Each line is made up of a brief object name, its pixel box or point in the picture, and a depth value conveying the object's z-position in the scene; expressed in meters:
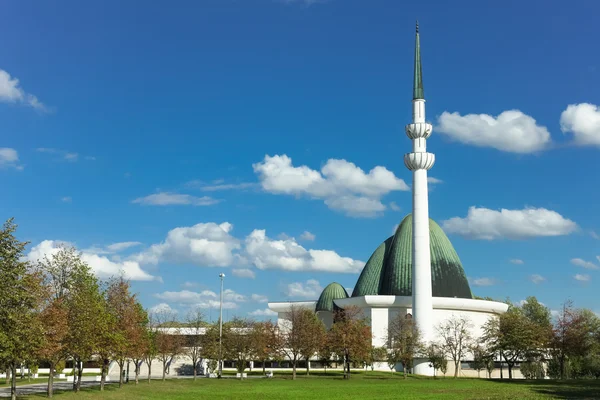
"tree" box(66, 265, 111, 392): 43.06
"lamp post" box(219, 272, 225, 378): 69.56
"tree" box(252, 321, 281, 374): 71.38
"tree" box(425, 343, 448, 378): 73.00
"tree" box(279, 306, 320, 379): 69.31
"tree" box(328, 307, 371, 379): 68.50
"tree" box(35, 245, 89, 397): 39.25
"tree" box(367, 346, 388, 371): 76.88
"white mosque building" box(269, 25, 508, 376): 83.44
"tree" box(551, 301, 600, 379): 65.31
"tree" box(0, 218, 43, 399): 30.97
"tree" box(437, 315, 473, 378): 76.09
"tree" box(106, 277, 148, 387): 50.97
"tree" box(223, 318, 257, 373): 70.69
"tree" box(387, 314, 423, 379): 71.69
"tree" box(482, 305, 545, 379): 67.25
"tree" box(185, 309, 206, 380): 78.62
